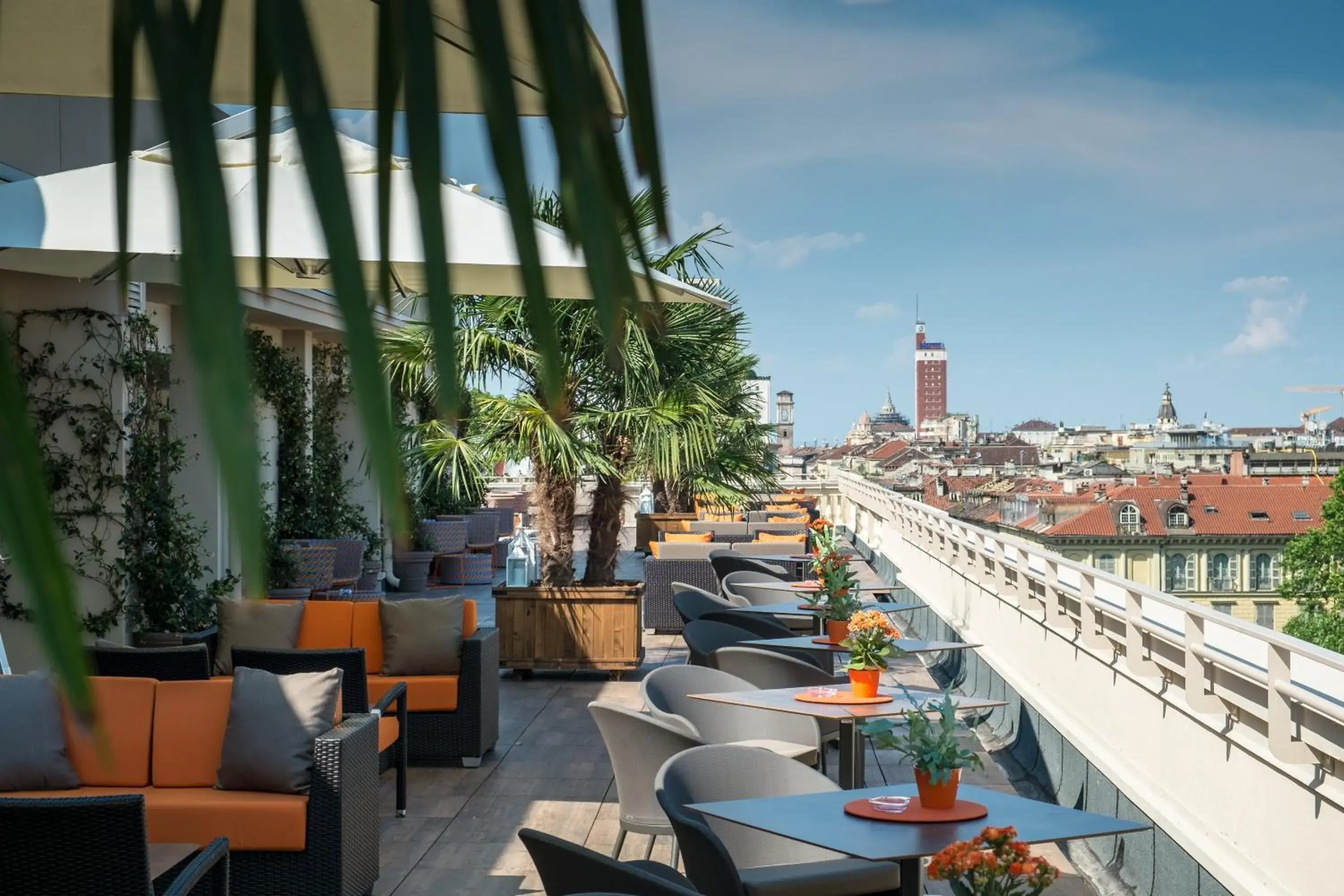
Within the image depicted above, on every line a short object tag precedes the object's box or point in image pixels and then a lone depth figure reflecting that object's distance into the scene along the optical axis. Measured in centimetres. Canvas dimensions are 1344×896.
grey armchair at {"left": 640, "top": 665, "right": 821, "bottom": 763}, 624
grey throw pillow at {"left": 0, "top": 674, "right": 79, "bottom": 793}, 524
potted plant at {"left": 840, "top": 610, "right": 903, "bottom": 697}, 594
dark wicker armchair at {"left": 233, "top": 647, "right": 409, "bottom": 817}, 644
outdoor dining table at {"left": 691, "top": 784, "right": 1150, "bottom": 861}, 373
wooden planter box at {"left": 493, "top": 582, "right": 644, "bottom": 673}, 1103
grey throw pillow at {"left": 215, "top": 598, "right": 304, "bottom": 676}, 801
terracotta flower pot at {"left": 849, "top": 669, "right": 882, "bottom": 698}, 596
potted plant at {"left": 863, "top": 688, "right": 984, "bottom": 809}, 398
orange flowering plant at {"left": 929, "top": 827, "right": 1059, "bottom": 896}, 271
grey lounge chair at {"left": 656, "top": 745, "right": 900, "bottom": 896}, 398
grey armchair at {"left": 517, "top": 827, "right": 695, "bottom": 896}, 340
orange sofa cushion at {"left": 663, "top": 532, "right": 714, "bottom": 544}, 1511
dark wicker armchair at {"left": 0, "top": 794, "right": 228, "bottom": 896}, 384
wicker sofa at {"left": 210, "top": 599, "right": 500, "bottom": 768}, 793
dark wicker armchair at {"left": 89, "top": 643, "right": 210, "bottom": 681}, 650
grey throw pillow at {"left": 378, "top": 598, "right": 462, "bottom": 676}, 820
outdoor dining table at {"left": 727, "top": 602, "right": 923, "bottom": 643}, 927
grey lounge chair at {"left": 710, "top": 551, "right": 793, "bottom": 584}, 1345
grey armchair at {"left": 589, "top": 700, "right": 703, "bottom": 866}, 527
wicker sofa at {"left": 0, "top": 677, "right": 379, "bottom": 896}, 524
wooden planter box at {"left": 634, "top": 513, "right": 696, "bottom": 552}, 2145
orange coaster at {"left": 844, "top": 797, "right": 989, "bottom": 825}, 400
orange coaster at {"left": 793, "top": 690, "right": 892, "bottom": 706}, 586
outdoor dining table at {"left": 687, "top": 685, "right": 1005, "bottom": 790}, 562
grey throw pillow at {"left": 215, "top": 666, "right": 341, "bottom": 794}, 541
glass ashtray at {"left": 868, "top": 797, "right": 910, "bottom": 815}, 409
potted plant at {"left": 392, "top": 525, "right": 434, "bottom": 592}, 1602
